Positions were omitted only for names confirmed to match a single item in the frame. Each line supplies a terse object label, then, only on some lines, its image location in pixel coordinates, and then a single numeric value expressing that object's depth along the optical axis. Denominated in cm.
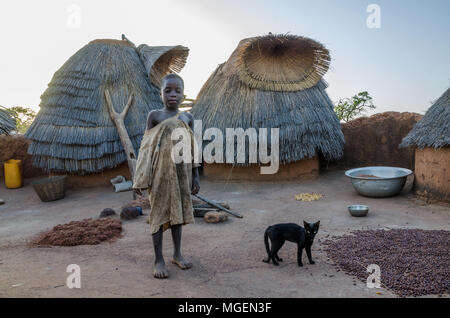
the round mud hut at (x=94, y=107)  743
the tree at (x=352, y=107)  1189
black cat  284
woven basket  650
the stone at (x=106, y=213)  512
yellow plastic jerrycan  779
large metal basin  562
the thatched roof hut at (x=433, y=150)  520
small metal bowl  456
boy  271
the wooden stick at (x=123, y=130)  730
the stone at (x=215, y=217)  451
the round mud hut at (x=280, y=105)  723
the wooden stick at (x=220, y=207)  477
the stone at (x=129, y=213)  484
